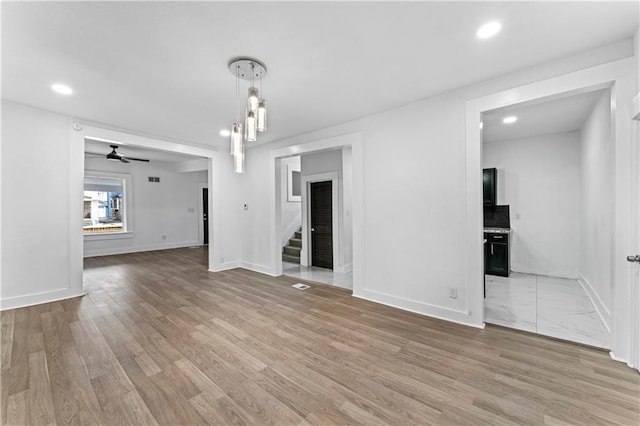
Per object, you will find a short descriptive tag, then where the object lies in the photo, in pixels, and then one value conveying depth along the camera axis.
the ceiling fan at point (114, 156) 5.81
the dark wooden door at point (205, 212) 9.66
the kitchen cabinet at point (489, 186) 5.26
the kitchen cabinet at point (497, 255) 4.89
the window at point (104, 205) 7.40
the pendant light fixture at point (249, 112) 2.28
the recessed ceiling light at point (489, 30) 1.91
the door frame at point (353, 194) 3.82
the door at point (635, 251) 1.99
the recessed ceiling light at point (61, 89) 2.84
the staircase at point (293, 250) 6.51
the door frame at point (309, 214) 5.54
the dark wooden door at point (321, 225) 5.75
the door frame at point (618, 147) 2.08
